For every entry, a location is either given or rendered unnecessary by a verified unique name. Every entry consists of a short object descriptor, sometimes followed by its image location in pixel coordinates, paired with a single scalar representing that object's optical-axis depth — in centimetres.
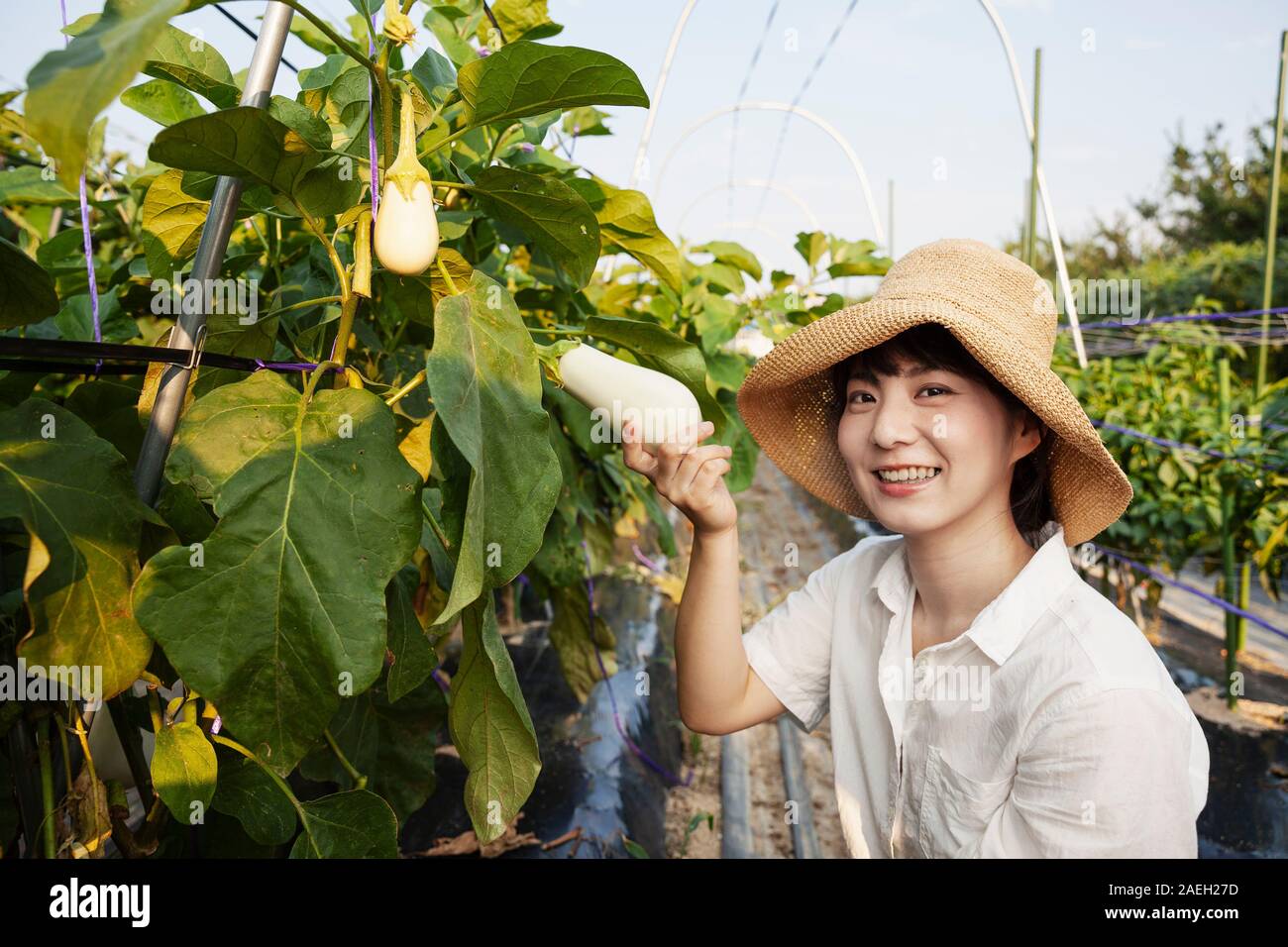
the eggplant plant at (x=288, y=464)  64
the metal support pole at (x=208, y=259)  74
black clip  72
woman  93
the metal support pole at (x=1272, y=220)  403
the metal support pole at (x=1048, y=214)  293
